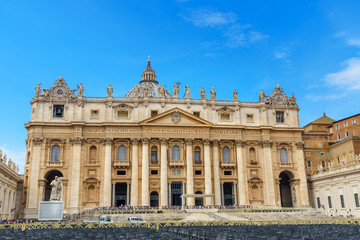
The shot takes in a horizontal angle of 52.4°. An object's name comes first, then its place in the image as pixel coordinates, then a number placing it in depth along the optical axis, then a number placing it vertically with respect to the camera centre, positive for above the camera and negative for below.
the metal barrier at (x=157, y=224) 34.12 -1.40
